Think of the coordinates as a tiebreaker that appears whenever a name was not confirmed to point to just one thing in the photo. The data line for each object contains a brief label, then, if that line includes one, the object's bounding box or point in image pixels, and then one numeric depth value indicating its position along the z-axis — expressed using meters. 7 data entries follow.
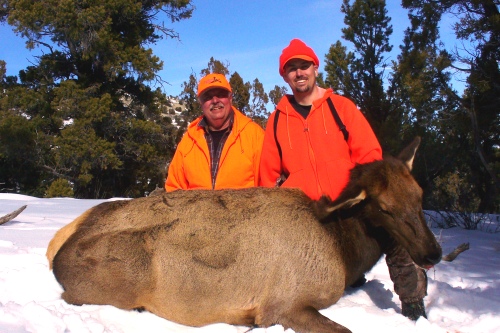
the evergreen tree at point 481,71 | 10.83
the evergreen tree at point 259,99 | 26.50
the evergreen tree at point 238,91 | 25.25
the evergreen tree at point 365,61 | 18.39
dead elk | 4.22
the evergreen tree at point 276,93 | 27.92
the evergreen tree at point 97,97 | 20.69
